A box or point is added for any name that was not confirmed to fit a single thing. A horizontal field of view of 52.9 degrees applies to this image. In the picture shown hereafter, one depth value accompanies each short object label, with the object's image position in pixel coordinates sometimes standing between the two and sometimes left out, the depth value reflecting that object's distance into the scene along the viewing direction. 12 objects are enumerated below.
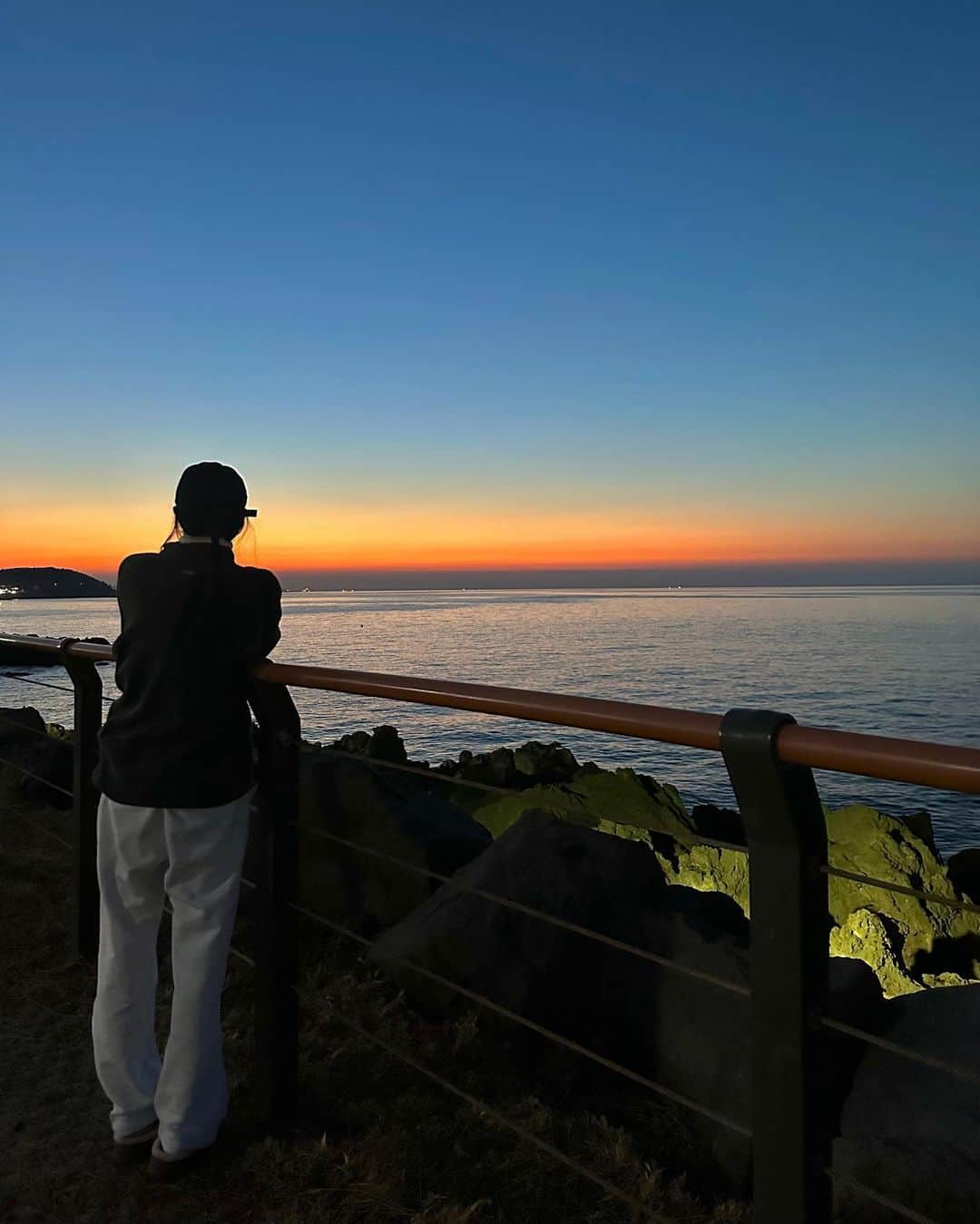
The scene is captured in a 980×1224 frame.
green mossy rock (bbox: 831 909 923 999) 7.54
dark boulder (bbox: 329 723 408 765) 12.27
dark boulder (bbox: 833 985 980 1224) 2.68
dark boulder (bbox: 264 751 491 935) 4.70
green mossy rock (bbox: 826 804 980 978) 8.45
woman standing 2.53
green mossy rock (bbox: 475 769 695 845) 9.16
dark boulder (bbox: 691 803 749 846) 13.38
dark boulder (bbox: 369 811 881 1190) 3.67
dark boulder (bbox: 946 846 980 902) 11.86
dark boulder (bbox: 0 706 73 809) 7.46
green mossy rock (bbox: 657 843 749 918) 8.97
